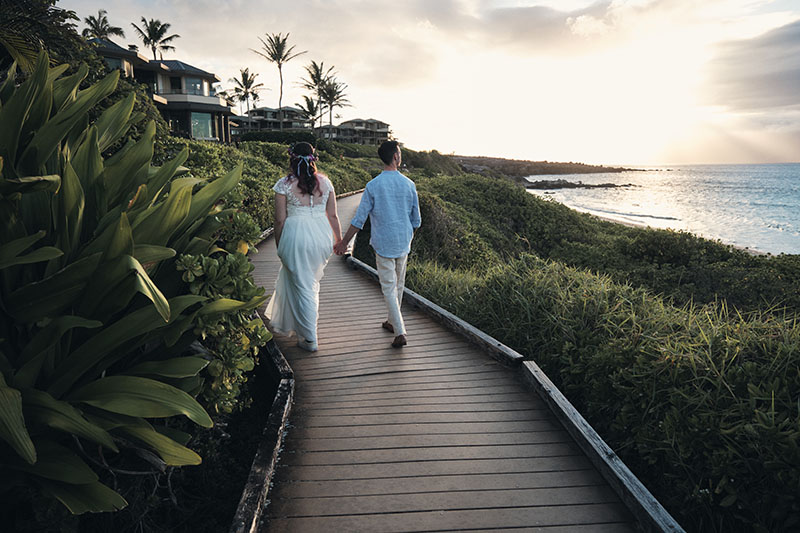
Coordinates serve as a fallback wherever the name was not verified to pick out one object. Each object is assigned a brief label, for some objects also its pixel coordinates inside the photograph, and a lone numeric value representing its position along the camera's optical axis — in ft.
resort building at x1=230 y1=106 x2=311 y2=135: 229.70
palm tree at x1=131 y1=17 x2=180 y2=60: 152.56
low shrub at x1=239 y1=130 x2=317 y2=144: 137.28
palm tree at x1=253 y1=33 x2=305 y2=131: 161.48
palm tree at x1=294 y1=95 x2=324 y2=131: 185.68
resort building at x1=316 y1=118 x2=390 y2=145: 282.36
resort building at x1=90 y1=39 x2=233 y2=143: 104.63
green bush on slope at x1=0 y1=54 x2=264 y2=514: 5.78
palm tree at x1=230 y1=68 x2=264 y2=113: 197.16
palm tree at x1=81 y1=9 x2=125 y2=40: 144.77
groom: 14.32
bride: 13.93
